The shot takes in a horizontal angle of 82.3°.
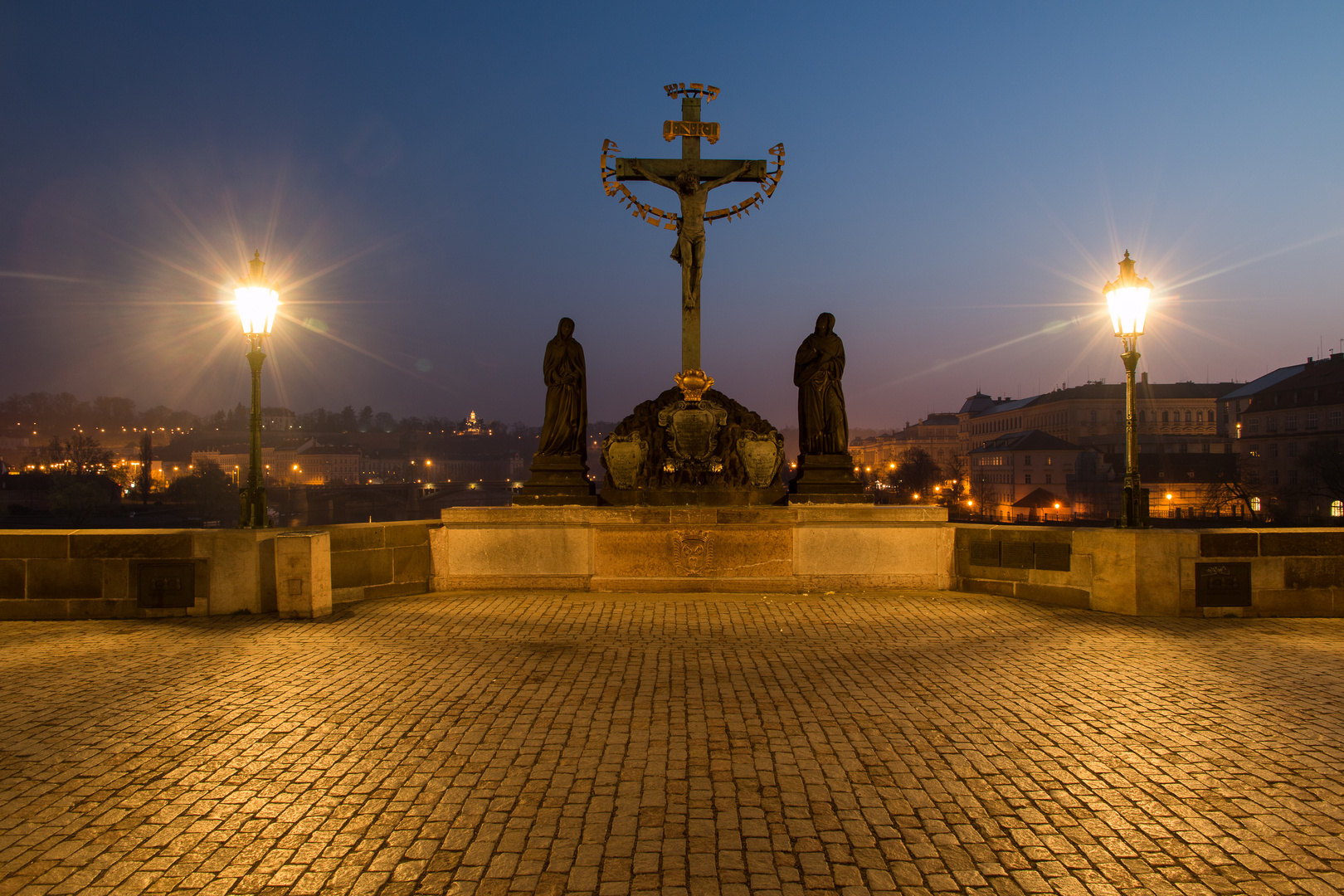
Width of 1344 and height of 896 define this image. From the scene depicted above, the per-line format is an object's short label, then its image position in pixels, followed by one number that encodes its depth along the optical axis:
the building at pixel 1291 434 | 58.59
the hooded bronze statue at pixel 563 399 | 10.27
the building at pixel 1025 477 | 78.06
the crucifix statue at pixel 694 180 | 10.84
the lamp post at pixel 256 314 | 8.96
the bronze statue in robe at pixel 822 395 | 10.27
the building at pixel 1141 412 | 97.94
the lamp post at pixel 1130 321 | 8.65
